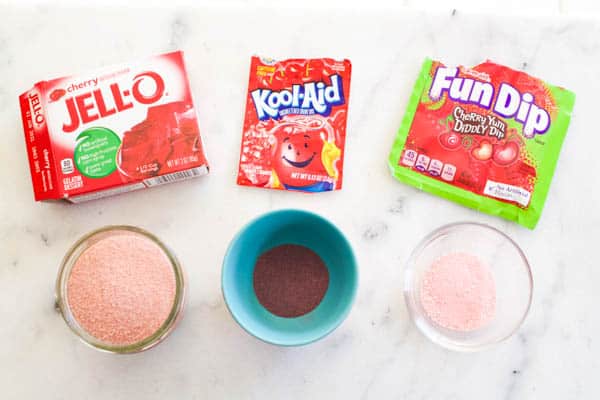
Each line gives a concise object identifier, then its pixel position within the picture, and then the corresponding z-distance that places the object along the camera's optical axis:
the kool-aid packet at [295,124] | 0.77
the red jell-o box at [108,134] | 0.74
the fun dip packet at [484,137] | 0.77
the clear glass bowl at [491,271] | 0.74
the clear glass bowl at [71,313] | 0.66
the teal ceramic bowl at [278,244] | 0.64
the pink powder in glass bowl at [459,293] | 0.73
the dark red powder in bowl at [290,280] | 0.71
